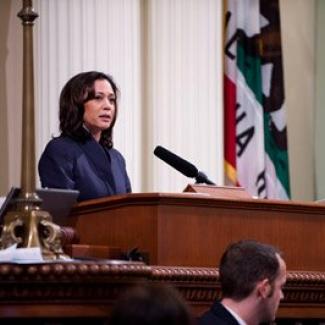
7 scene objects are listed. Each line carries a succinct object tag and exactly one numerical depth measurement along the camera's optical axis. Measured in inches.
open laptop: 304.9
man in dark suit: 308.4
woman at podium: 373.6
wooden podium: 330.6
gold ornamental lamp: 249.5
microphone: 354.4
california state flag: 611.9
